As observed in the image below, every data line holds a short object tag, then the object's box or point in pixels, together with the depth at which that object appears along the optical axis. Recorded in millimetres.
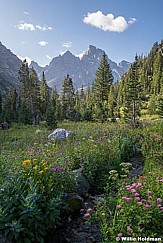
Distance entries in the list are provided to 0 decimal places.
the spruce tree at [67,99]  44344
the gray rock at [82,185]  5197
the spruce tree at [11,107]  36022
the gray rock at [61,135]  10656
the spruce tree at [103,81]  37750
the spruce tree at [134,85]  27789
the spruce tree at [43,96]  43125
